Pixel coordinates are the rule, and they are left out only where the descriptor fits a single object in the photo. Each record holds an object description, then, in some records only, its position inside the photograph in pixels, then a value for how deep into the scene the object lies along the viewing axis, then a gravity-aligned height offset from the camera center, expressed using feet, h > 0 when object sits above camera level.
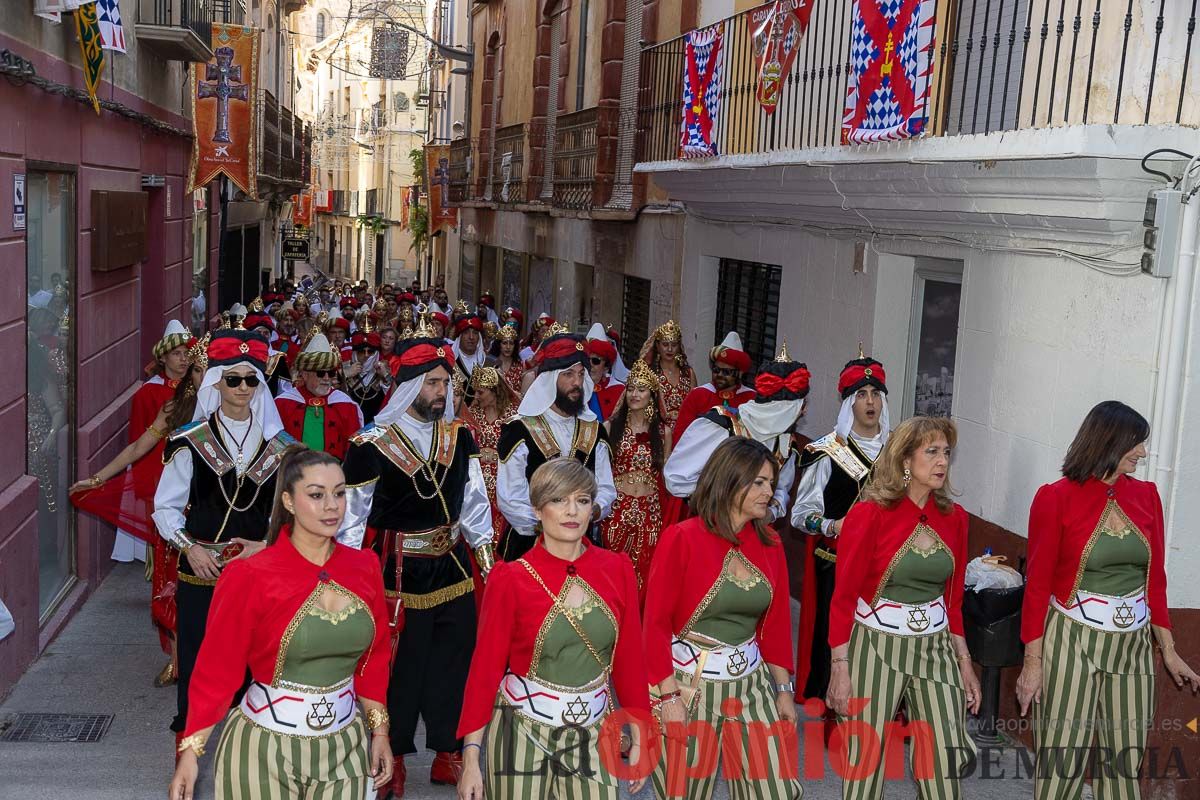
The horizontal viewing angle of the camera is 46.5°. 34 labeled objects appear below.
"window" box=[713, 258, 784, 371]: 40.55 -2.91
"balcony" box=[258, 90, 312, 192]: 74.13 +2.36
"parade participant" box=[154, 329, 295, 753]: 21.22 -4.55
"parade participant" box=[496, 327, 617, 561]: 24.23 -4.14
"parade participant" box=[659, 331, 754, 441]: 33.73 -4.38
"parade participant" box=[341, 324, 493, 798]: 21.43 -5.30
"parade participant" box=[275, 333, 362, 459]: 32.91 -5.25
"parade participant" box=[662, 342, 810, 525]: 26.84 -4.11
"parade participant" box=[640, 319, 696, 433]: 37.99 -4.29
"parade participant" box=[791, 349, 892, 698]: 23.52 -4.34
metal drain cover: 23.32 -9.39
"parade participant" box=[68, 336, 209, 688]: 25.82 -6.28
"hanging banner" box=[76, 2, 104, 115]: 28.89 +2.66
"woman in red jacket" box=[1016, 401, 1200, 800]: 18.76 -5.19
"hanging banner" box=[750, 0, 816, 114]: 35.78 +4.51
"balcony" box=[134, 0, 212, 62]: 39.99 +4.20
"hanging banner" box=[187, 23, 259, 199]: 52.29 +2.38
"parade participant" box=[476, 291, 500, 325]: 67.64 -5.62
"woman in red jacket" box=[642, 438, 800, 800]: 16.63 -4.93
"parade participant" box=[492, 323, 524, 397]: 45.03 -5.10
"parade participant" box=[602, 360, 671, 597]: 30.04 -6.06
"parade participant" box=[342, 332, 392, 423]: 41.98 -5.67
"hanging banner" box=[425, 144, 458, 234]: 107.14 +0.34
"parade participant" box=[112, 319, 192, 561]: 31.35 -4.55
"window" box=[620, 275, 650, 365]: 55.42 -4.62
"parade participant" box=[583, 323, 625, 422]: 35.65 -4.48
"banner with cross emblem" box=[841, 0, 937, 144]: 27.37 +2.99
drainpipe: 20.53 -1.95
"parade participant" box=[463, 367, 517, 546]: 32.58 -4.96
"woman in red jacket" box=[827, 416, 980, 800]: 18.16 -5.01
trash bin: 21.72 -6.23
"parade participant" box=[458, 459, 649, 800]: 14.83 -4.85
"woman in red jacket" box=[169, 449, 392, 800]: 14.25 -4.88
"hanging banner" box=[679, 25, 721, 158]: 41.42 +3.44
